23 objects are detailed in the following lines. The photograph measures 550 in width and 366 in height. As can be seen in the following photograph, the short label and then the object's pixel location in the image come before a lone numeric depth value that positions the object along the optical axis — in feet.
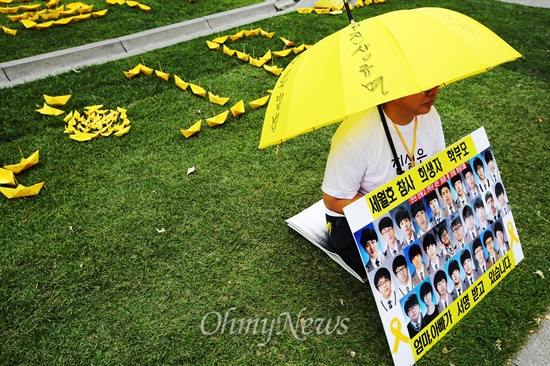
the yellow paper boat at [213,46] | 18.20
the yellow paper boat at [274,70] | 16.20
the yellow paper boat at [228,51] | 17.69
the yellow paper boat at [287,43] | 18.35
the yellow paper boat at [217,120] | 13.16
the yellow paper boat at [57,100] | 13.94
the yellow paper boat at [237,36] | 18.90
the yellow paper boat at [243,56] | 17.33
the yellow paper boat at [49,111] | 13.61
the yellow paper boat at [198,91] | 14.73
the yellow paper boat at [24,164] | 11.08
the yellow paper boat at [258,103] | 14.12
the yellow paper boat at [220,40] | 18.62
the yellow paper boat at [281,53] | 17.35
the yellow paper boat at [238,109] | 13.74
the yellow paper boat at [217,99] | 14.30
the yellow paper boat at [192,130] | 12.70
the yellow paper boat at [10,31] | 18.54
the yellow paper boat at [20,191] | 10.34
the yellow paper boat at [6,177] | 10.68
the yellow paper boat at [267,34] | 19.25
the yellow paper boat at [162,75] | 15.62
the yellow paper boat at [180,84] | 15.12
